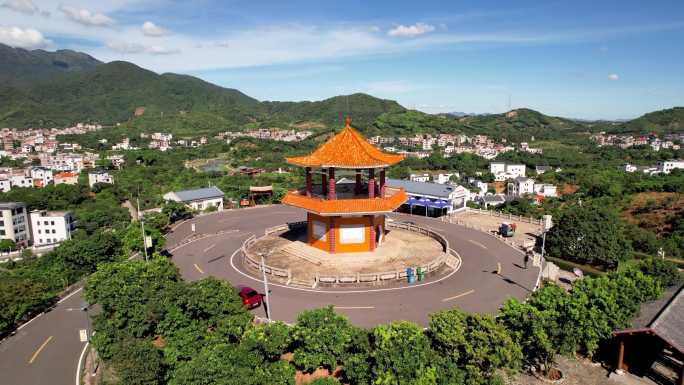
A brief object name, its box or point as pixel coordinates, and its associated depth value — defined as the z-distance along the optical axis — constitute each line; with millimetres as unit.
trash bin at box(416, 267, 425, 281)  28453
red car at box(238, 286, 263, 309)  24344
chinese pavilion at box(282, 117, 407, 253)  31578
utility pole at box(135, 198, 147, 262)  31955
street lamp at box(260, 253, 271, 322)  22631
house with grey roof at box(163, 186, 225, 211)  59097
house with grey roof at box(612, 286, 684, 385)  17656
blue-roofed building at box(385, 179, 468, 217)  51375
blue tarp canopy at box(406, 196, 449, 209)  50906
